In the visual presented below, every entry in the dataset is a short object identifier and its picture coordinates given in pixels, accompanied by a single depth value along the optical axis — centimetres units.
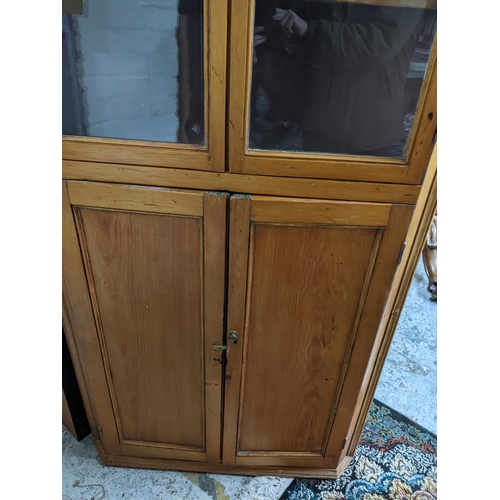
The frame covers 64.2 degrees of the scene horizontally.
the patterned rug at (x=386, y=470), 140
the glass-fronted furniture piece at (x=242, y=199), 74
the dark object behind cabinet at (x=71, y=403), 135
